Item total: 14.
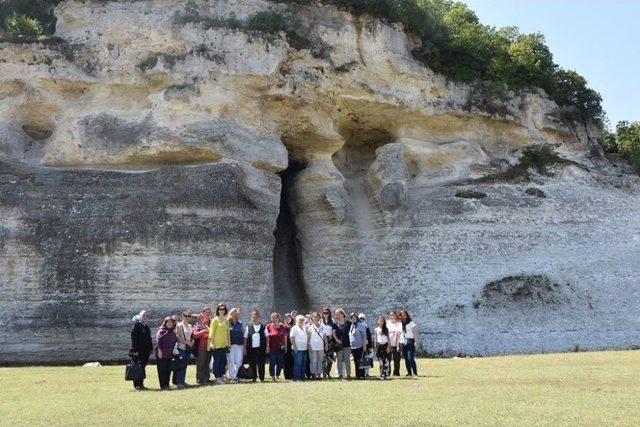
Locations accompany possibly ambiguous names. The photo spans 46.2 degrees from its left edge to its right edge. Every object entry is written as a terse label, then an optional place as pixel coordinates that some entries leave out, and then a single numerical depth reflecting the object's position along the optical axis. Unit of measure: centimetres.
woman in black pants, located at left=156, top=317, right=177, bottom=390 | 1302
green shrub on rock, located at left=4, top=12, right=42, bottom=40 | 2406
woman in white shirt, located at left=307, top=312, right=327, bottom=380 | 1456
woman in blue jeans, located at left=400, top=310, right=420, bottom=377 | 1490
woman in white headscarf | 1294
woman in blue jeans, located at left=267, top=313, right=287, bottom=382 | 1437
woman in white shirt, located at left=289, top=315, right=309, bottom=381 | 1441
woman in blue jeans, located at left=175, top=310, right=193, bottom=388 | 1334
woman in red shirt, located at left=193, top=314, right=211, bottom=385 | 1387
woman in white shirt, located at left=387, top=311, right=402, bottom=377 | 1484
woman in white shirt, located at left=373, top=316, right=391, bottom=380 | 1452
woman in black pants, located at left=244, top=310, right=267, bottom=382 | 1430
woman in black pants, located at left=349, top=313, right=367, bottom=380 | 1480
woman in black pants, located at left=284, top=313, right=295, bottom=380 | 1498
